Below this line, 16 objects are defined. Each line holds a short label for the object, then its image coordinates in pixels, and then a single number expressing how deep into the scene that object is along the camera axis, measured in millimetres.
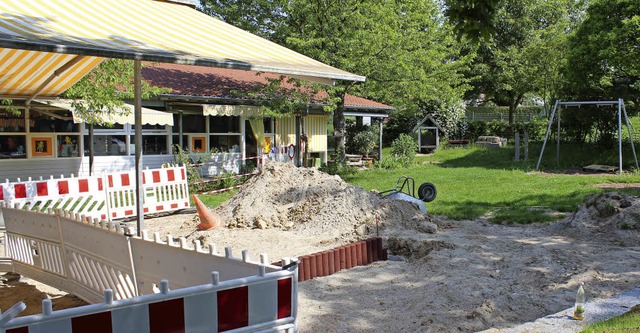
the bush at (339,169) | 23167
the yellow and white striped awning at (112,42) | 5891
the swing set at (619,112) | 20047
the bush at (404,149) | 26688
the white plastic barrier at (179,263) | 4133
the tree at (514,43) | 40938
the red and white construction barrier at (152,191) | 12750
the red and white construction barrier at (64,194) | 10764
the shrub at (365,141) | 30125
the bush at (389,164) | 25594
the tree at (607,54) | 20703
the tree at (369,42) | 20281
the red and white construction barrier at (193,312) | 3049
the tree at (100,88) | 11883
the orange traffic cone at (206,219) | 10984
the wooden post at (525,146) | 24377
